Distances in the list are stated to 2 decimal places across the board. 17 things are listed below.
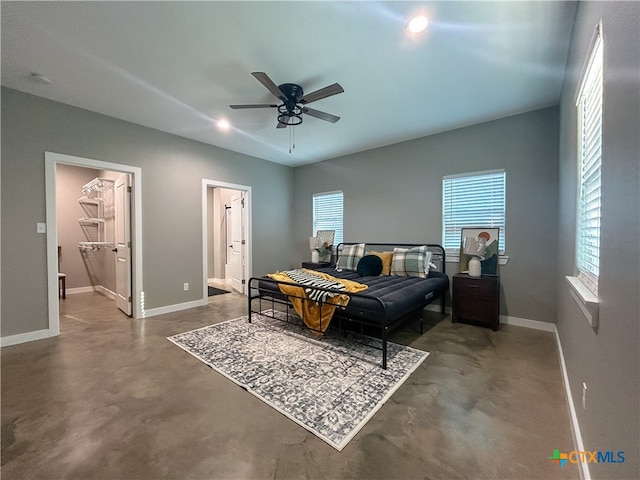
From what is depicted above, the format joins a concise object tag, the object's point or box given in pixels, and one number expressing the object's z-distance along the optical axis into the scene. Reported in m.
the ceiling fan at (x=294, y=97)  2.36
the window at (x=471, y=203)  3.67
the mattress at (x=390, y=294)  2.48
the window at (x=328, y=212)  5.49
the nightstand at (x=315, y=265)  5.15
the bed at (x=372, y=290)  2.59
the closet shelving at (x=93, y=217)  5.34
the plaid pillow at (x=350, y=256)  4.59
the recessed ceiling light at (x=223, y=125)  3.75
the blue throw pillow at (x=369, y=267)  4.07
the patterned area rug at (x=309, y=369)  1.79
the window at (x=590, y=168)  1.42
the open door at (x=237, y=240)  5.45
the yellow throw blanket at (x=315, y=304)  2.77
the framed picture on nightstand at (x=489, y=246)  3.60
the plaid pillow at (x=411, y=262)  3.87
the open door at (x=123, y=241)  3.91
